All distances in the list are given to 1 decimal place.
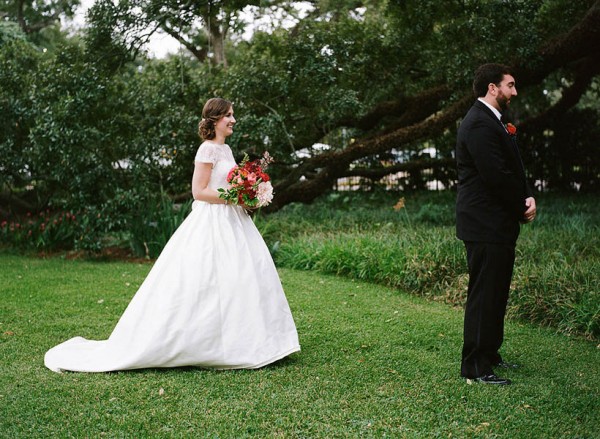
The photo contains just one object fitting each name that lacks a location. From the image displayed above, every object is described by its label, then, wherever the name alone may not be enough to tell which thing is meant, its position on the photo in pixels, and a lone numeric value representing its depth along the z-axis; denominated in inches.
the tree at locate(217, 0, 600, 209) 447.8
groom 183.3
